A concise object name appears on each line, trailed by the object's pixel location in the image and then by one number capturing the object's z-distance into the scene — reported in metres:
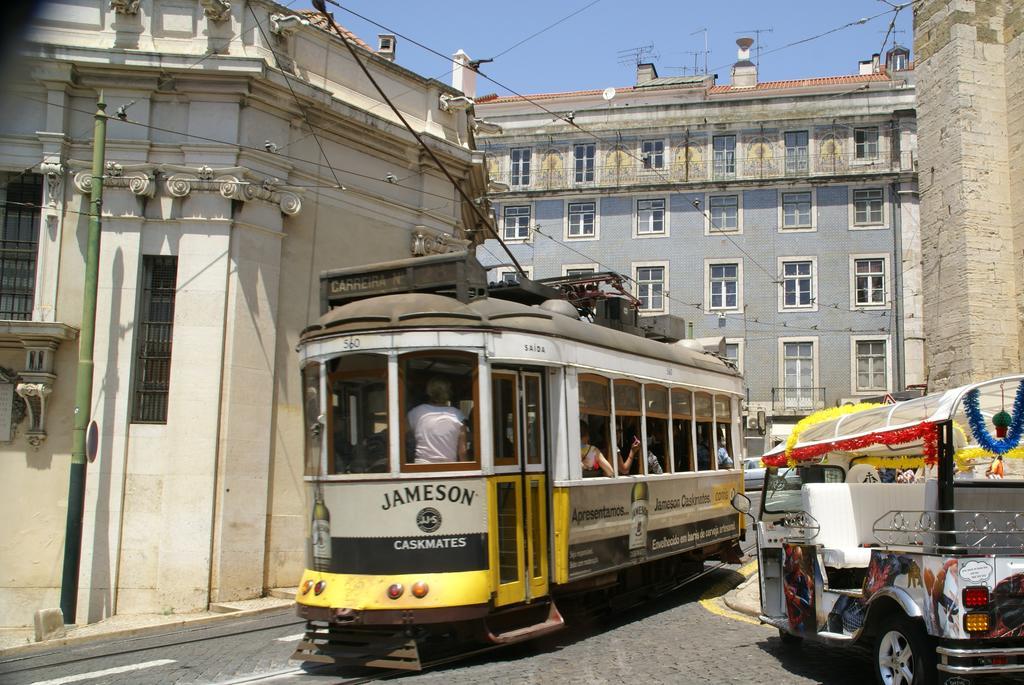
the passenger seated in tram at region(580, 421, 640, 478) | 9.56
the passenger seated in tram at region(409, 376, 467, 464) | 8.35
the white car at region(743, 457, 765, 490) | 29.62
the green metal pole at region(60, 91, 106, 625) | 11.88
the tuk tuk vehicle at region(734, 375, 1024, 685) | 6.23
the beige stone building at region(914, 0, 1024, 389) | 17.00
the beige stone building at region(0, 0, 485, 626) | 13.07
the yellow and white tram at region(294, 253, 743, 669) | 8.10
